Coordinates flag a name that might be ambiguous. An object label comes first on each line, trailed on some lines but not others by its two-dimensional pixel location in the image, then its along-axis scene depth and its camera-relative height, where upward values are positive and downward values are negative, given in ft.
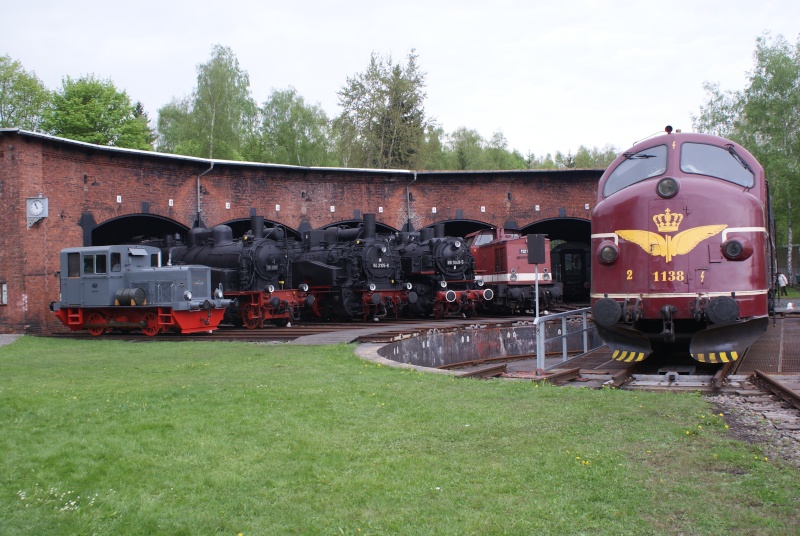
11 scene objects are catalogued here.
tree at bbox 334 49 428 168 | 171.53 +40.44
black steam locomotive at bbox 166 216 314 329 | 75.15 +2.14
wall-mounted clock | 75.72 +8.93
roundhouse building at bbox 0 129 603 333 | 75.82 +11.92
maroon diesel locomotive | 33.32 +1.16
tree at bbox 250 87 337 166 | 202.59 +44.21
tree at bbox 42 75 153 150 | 168.25 +42.06
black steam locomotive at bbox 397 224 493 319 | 85.25 +0.95
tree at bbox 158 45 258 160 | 185.47 +47.07
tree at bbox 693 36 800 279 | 134.62 +30.12
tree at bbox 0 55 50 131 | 185.47 +51.08
